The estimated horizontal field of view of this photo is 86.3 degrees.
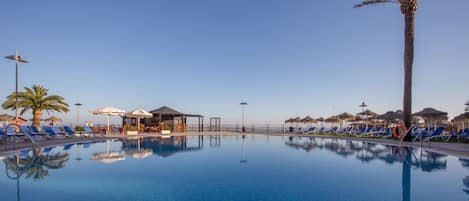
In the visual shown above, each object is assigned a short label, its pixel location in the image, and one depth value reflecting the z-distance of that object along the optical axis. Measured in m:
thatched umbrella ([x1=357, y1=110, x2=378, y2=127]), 20.70
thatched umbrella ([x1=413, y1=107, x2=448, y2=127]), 15.74
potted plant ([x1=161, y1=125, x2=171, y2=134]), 19.60
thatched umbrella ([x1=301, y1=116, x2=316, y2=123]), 24.97
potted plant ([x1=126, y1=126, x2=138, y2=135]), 17.91
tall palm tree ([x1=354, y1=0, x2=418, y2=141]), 12.23
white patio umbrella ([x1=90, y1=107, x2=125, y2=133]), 16.97
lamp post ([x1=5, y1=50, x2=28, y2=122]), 10.55
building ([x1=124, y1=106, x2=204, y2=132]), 20.94
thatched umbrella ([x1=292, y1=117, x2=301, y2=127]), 26.02
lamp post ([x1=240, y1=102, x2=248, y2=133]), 22.42
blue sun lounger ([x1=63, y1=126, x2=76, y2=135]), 13.21
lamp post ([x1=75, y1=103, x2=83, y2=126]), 21.95
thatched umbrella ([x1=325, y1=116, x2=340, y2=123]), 23.83
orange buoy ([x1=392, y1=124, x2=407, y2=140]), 11.92
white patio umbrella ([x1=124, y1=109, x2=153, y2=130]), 18.08
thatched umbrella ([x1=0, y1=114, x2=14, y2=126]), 18.23
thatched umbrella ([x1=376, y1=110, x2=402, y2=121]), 18.88
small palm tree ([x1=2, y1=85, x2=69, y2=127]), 16.30
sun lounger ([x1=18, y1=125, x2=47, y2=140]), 10.42
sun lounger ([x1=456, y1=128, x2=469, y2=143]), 10.72
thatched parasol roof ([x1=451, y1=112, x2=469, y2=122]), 14.89
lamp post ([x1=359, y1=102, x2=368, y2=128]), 20.49
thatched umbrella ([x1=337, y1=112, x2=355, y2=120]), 21.45
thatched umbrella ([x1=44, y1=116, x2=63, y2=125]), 21.48
